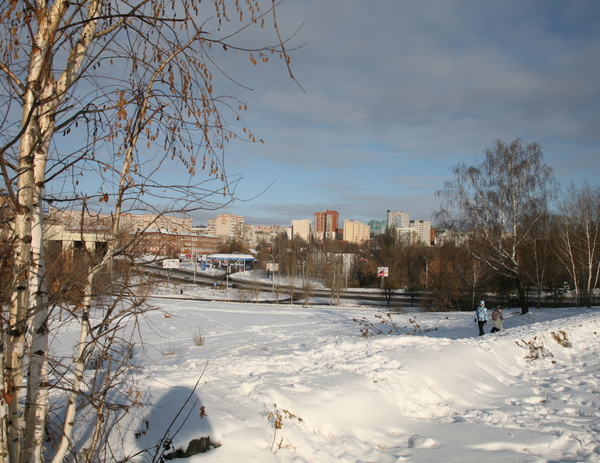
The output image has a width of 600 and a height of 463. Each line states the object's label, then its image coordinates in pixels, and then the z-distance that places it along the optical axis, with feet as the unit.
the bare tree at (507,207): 76.13
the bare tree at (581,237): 87.97
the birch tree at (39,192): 8.08
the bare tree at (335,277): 153.48
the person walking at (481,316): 52.19
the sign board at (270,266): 209.99
